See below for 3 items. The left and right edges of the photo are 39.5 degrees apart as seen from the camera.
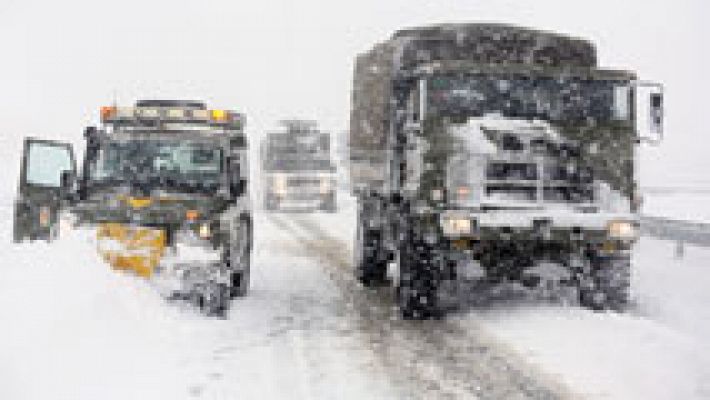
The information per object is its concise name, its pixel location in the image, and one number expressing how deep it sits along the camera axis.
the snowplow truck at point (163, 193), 9.96
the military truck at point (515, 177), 10.16
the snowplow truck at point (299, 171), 30.16
